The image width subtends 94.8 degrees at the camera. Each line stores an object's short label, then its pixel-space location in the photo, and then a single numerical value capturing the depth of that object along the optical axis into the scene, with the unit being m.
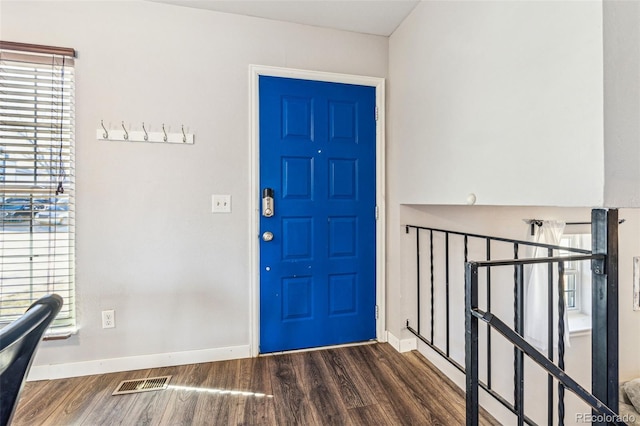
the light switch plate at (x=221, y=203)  2.12
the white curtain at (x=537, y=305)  2.67
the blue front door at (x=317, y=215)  2.21
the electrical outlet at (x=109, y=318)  1.97
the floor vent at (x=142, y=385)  1.78
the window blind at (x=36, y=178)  1.83
